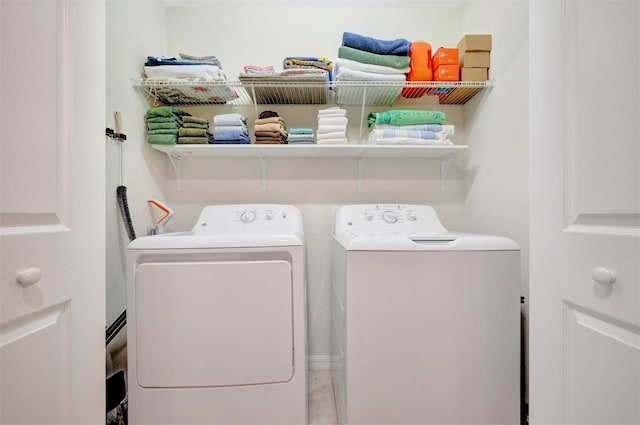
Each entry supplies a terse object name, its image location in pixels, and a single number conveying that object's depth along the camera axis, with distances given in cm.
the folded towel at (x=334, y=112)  174
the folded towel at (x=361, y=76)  160
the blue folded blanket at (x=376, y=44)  162
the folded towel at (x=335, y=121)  174
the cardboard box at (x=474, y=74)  167
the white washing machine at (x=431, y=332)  110
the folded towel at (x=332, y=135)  173
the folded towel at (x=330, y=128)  173
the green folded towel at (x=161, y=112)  166
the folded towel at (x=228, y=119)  172
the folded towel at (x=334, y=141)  173
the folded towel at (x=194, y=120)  169
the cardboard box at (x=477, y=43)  165
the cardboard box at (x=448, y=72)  168
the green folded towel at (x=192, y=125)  170
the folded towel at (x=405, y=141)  168
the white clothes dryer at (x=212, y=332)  114
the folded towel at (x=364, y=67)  162
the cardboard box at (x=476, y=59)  167
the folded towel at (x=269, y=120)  174
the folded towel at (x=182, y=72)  162
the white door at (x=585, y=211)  49
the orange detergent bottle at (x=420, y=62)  168
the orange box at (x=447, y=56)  168
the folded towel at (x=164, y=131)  166
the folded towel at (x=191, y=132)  168
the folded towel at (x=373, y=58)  162
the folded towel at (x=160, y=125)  166
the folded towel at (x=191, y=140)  169
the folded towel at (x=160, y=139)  165
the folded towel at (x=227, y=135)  171
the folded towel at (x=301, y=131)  172
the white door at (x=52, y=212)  51
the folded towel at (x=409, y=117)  169
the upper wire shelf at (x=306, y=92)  163
